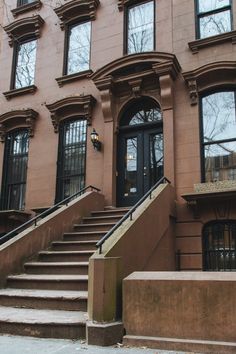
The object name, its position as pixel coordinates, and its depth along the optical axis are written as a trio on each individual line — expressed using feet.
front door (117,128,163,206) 37.52
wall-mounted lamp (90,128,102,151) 38.73
